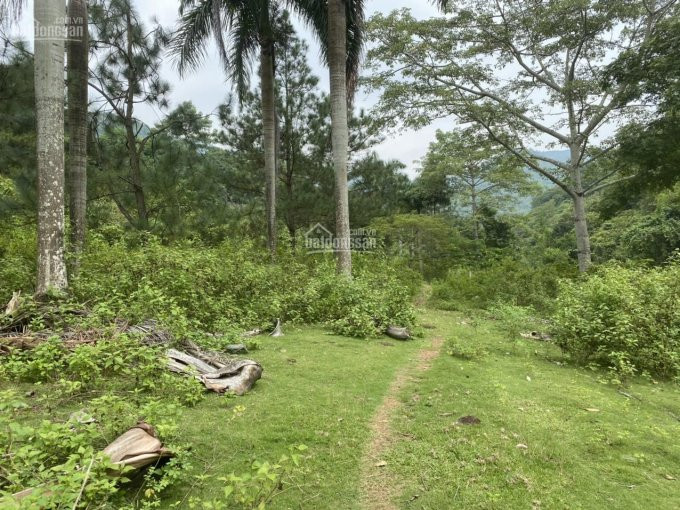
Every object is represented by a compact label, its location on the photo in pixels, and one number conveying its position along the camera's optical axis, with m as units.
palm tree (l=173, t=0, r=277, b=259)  10.05
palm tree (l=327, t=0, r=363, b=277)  9.31
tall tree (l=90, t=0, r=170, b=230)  10.15
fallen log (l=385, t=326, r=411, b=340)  7.59
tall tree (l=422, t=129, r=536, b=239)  23.39
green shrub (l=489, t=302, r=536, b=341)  7.62
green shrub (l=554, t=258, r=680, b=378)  5.53
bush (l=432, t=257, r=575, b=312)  12.49
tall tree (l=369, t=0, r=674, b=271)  12.35
